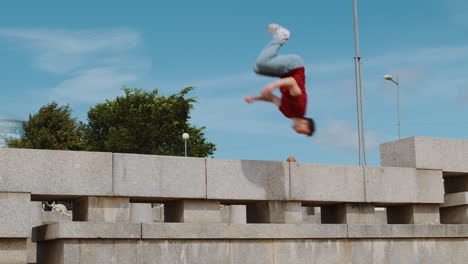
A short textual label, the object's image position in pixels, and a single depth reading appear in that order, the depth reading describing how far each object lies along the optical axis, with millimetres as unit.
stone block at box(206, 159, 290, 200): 11578
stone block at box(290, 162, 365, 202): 12258
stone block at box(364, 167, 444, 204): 12914
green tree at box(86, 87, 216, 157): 52438
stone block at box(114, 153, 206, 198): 10906
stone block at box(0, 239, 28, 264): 10047
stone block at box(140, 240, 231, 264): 10734
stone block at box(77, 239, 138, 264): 10289
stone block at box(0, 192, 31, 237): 10062
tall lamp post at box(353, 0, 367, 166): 18094
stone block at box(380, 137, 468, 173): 13477
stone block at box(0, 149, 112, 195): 10234
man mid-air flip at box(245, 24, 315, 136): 11070
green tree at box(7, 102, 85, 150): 49656
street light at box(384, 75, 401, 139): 43875
